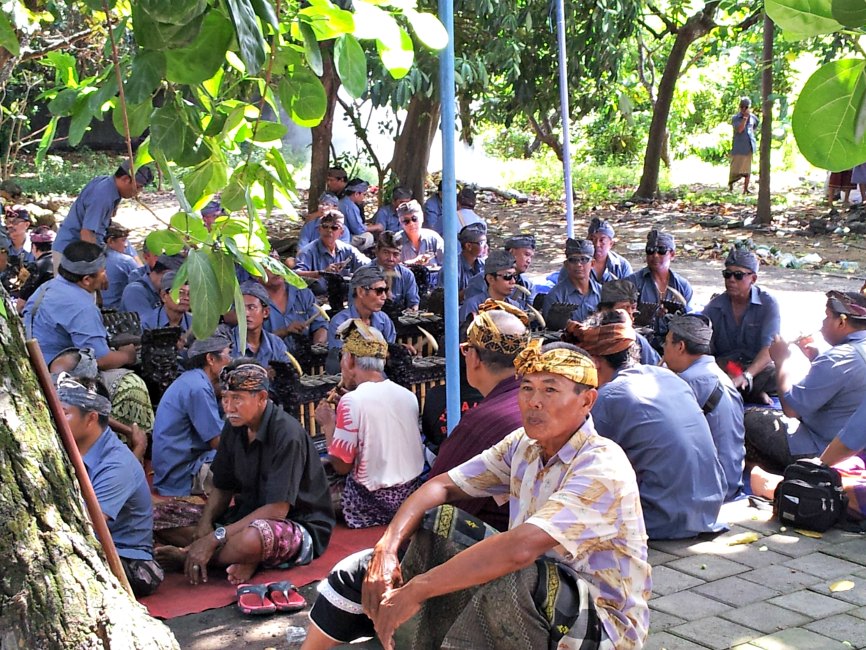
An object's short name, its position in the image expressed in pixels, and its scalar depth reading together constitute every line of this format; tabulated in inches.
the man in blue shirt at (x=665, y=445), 207.0
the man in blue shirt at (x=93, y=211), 363.3
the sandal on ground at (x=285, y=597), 192.7
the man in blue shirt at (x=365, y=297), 293.1
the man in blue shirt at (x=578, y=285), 338.0
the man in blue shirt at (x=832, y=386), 241.1
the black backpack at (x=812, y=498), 213.3
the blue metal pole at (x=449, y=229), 192.2
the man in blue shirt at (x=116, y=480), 195.3
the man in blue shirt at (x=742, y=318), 307.0
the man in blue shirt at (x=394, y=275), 358.6
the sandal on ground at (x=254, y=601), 191.0
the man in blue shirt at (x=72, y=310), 271.9
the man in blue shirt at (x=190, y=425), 238.8
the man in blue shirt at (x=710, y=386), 231.5
